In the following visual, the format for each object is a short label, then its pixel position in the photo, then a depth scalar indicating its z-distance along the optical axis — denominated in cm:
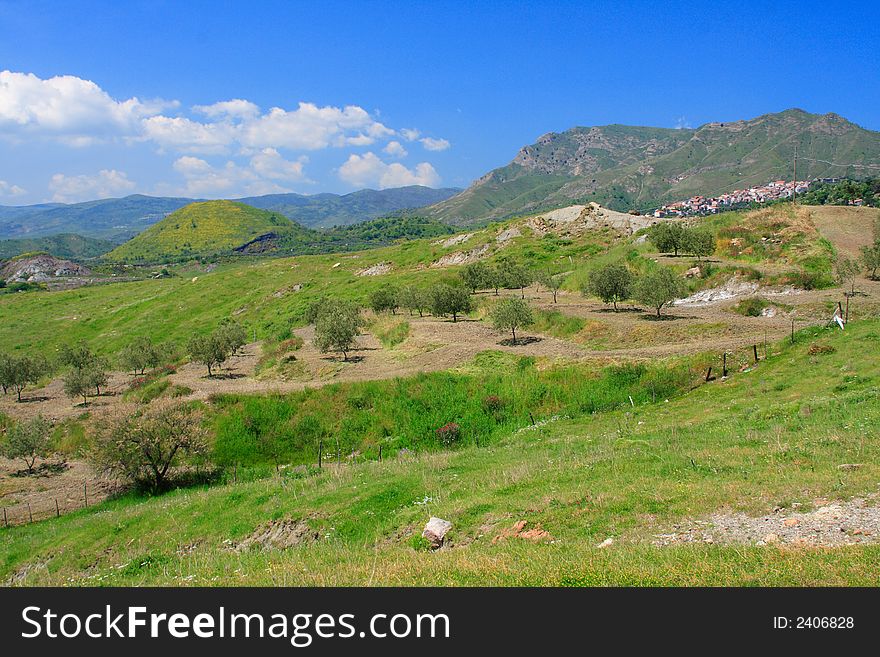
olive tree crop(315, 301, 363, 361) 4659
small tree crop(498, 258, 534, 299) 6919
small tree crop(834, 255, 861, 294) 4316
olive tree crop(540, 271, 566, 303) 5954
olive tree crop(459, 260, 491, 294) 7069
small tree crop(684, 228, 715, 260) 5803
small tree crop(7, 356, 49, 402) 5172
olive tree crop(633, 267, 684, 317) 4319
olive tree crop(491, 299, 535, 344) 4288
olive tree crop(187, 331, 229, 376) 4938
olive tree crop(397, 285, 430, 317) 6517
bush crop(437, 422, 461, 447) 3190
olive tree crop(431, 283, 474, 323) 5606
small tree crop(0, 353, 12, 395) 5119
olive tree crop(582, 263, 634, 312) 4784
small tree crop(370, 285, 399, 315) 6751
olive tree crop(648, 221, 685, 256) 6166
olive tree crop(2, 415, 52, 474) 3409
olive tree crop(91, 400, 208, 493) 3044
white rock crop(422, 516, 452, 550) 1458
